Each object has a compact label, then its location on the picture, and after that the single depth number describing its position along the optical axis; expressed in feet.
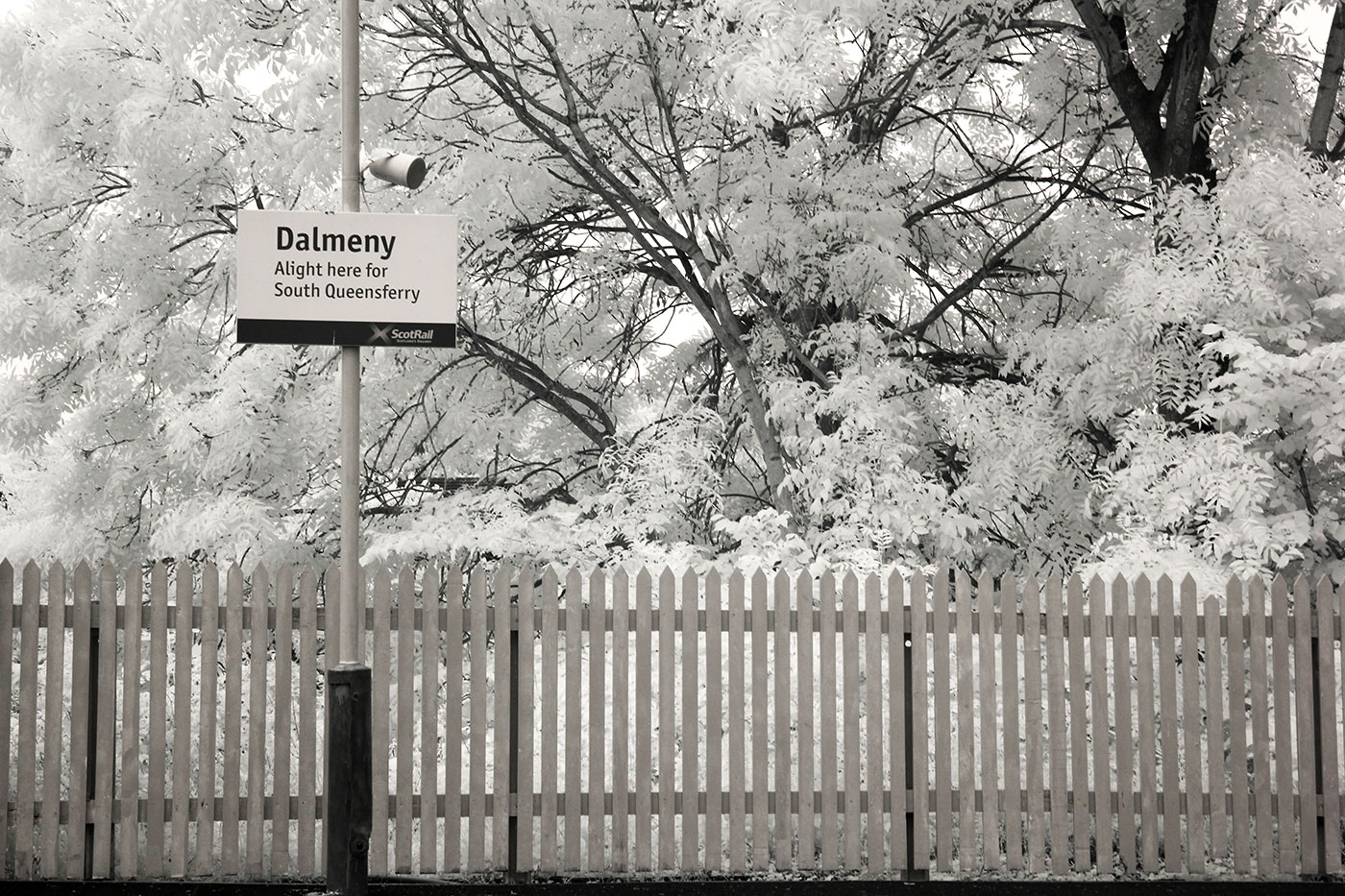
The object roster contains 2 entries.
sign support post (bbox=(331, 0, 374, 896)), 22.31
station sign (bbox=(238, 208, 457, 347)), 22.50
